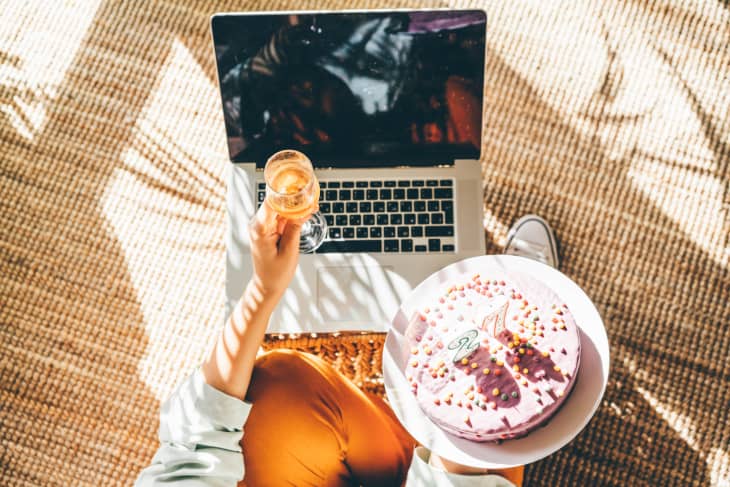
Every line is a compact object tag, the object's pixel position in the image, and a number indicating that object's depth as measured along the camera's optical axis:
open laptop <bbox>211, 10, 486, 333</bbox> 0.98
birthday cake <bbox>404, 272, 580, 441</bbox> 0.88
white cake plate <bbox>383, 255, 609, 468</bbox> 0.90
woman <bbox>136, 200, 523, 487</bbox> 0.87
